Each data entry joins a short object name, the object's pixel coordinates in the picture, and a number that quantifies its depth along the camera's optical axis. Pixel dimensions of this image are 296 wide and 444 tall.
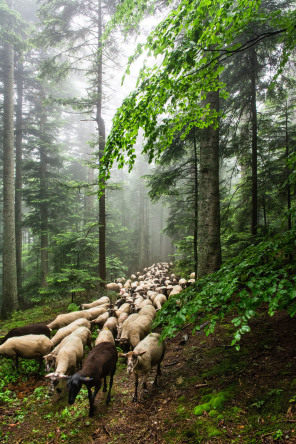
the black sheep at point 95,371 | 3.38
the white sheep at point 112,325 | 6.77
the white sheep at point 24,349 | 5.28
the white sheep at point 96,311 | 7.94
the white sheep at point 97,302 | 8.80
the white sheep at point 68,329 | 5.86
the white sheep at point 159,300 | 8.52
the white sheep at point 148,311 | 6.97
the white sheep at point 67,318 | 7.11
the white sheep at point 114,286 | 14.15
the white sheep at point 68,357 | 4.07
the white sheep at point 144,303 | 8.12
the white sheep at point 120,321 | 6.48
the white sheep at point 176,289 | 9.84
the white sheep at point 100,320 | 7.29
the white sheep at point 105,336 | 5.44
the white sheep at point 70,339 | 4.73
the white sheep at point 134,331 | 5.64
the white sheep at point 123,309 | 7.90
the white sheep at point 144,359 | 3.86
